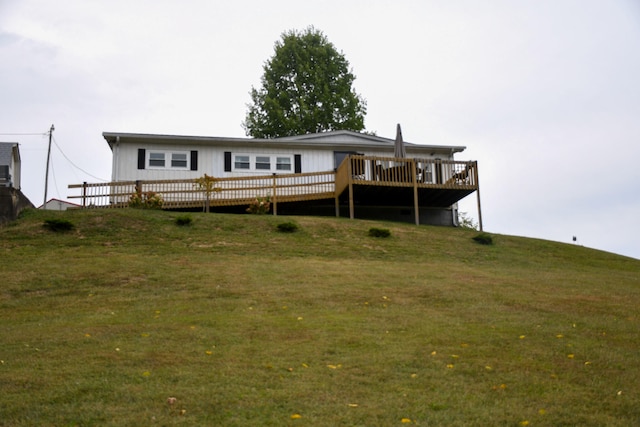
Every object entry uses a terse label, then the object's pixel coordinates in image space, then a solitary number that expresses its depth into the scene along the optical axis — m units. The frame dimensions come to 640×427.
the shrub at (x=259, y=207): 22.88
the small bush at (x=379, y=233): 19.48
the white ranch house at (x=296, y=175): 23.39
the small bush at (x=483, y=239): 20.11
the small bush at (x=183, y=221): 19.14
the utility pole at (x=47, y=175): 35.96
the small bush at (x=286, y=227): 19.33
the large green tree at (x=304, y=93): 40.56
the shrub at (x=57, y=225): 17.91
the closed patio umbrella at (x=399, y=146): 24.33
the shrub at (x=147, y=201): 22.09
